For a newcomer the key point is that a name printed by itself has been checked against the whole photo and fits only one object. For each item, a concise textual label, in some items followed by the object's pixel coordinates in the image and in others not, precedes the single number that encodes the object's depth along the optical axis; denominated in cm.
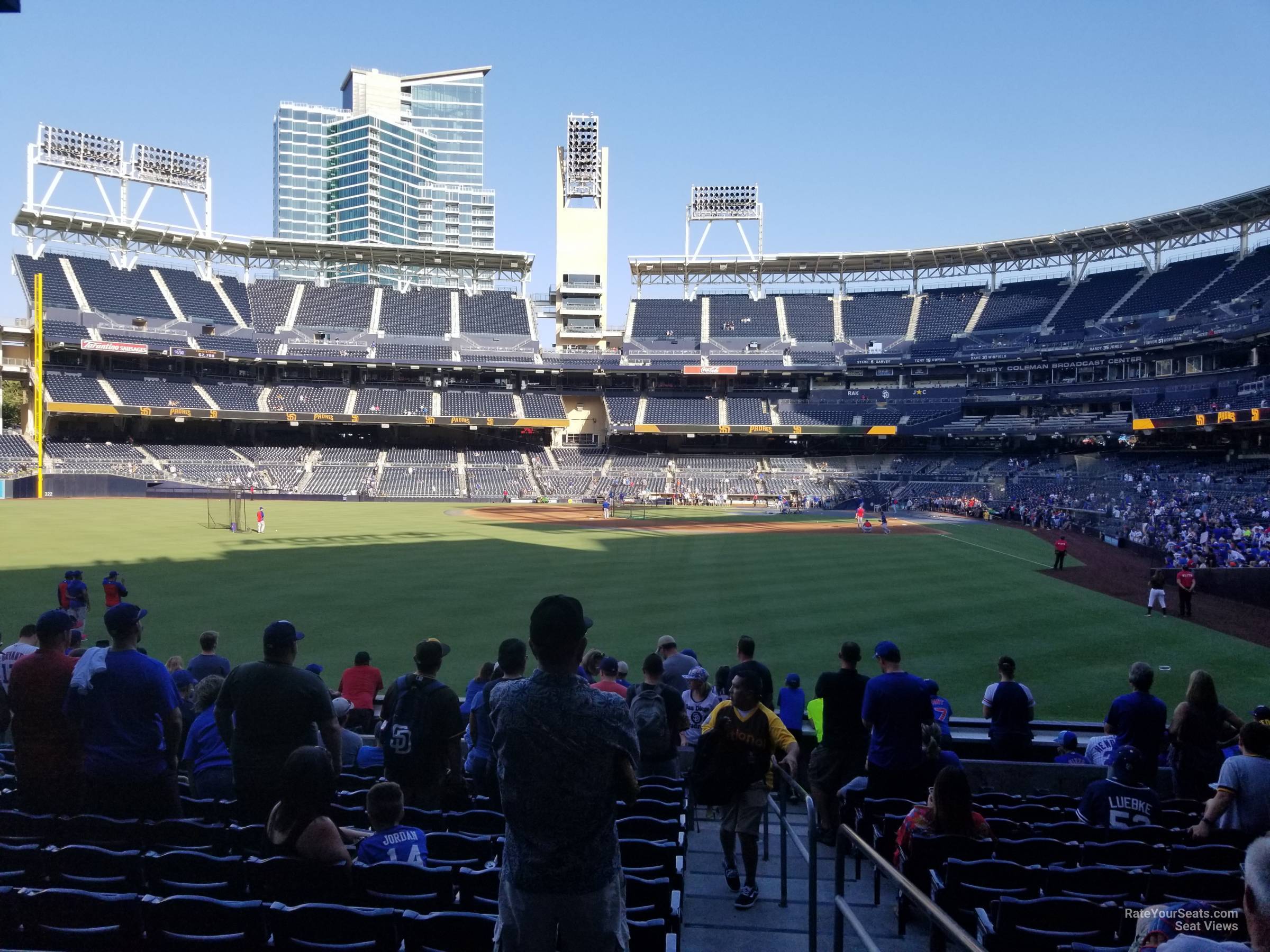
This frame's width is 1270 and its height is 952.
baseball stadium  490
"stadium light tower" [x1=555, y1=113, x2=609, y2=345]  7844
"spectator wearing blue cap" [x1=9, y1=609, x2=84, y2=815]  563
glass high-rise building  13850
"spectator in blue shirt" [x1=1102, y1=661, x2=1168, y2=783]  746
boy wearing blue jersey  460
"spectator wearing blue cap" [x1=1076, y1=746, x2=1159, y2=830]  631
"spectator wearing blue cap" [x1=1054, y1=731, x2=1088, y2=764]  893
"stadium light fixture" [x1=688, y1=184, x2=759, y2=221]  7944
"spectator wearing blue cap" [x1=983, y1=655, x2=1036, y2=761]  887
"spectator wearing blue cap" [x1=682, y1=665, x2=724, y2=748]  899
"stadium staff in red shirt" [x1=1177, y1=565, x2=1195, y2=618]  1967
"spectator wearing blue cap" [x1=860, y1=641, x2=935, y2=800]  672
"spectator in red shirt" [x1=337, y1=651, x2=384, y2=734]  1016
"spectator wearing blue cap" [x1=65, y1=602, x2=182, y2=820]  546
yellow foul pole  5153
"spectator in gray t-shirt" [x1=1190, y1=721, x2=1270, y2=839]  549
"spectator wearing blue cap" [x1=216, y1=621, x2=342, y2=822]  517
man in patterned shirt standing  317
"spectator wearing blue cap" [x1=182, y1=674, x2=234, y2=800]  639
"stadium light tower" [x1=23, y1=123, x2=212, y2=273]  6406
